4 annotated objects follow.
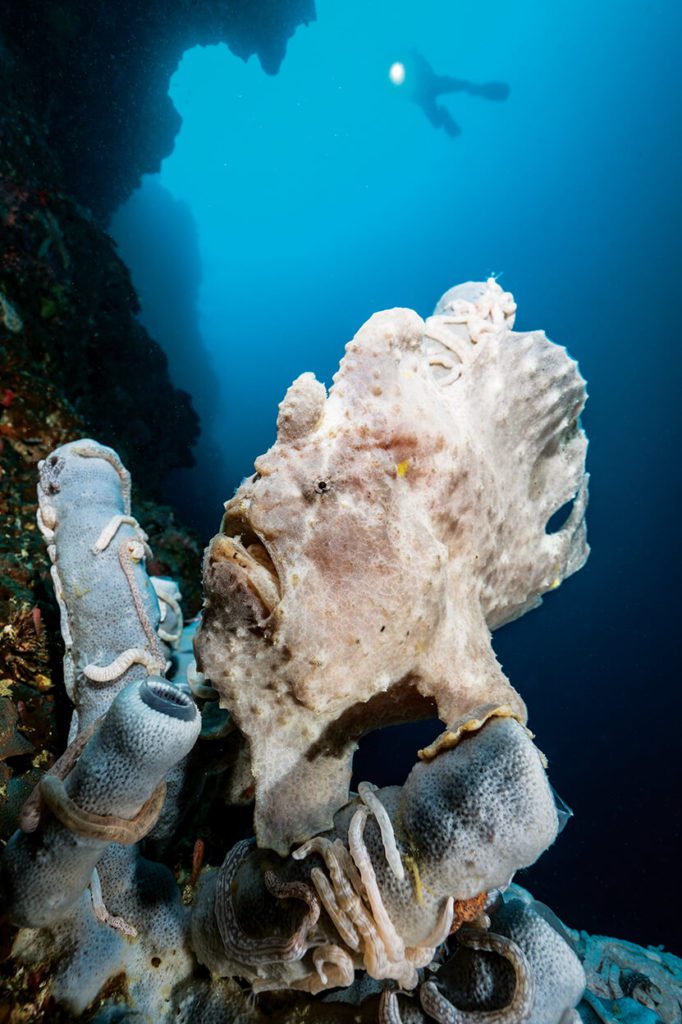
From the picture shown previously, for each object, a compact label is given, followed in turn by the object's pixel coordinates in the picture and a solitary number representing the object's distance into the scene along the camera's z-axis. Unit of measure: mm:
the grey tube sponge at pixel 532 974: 238
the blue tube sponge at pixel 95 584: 315
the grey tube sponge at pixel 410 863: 199
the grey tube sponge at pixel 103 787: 203
